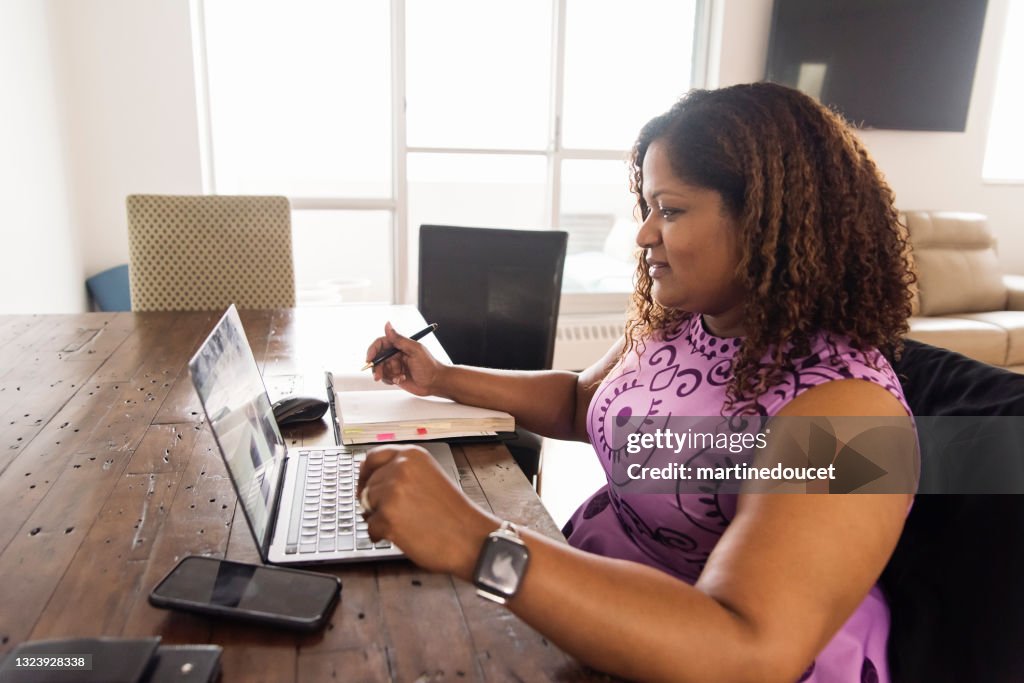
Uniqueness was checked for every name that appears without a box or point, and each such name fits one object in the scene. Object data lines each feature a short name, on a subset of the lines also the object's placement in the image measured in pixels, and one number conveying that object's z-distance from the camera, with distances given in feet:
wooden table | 2.18
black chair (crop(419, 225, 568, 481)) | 6.64
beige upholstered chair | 7.73
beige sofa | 11.78
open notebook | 3.69
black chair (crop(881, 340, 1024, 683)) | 2.42
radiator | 13.15
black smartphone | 2.27
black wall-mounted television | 12.82
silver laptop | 2.53
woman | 2.08
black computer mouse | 3.92
